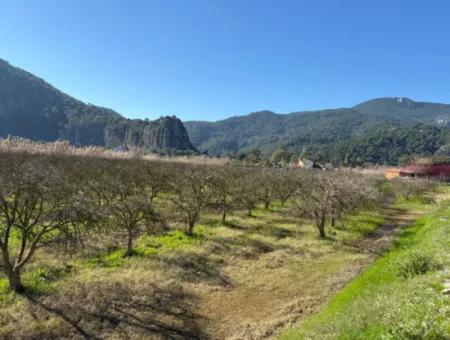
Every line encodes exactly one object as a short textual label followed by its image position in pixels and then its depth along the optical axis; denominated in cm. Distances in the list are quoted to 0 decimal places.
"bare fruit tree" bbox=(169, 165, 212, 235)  2393
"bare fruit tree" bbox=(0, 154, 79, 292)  1267
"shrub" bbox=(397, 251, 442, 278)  1210
